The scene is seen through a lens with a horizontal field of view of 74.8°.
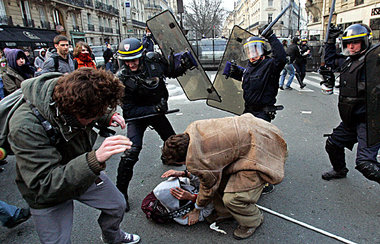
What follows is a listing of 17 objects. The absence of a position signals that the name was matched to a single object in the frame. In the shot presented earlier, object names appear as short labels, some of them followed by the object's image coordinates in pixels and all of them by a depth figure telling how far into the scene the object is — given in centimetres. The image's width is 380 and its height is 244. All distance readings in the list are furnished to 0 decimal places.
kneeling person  183
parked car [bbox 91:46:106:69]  1299
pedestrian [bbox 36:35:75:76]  378
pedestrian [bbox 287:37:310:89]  820
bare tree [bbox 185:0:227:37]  3172
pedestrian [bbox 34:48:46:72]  648
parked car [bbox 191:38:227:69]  1313
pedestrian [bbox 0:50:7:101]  424
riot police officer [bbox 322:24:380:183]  231
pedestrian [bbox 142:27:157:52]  497
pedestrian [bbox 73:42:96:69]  464
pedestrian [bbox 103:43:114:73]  1001
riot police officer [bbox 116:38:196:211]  255
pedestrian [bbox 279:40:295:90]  816
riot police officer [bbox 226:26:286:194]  272
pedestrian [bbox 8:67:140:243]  124
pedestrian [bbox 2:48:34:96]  421
